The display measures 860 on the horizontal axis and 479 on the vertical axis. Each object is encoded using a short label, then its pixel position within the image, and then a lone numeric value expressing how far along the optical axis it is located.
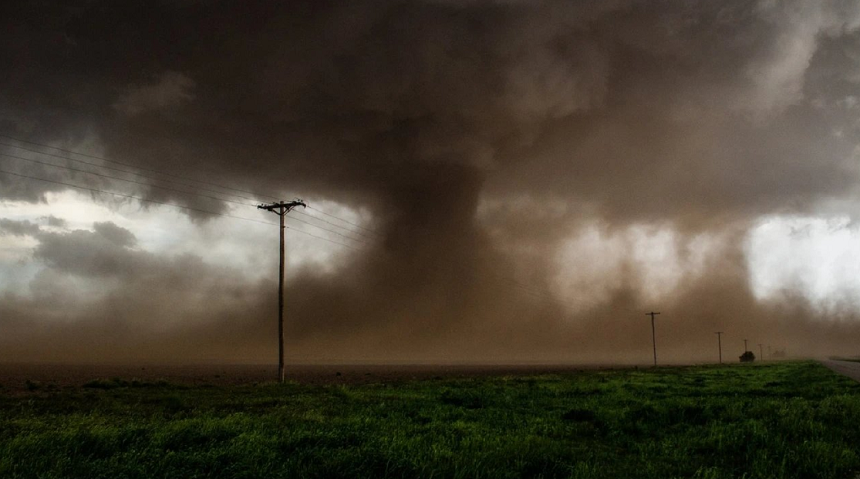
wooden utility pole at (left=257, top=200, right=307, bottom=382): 36.91
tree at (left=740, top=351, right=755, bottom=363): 171.50
